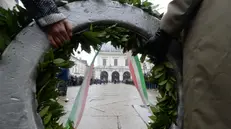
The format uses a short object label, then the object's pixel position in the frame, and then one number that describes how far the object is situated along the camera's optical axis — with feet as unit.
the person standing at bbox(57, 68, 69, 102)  16.73
